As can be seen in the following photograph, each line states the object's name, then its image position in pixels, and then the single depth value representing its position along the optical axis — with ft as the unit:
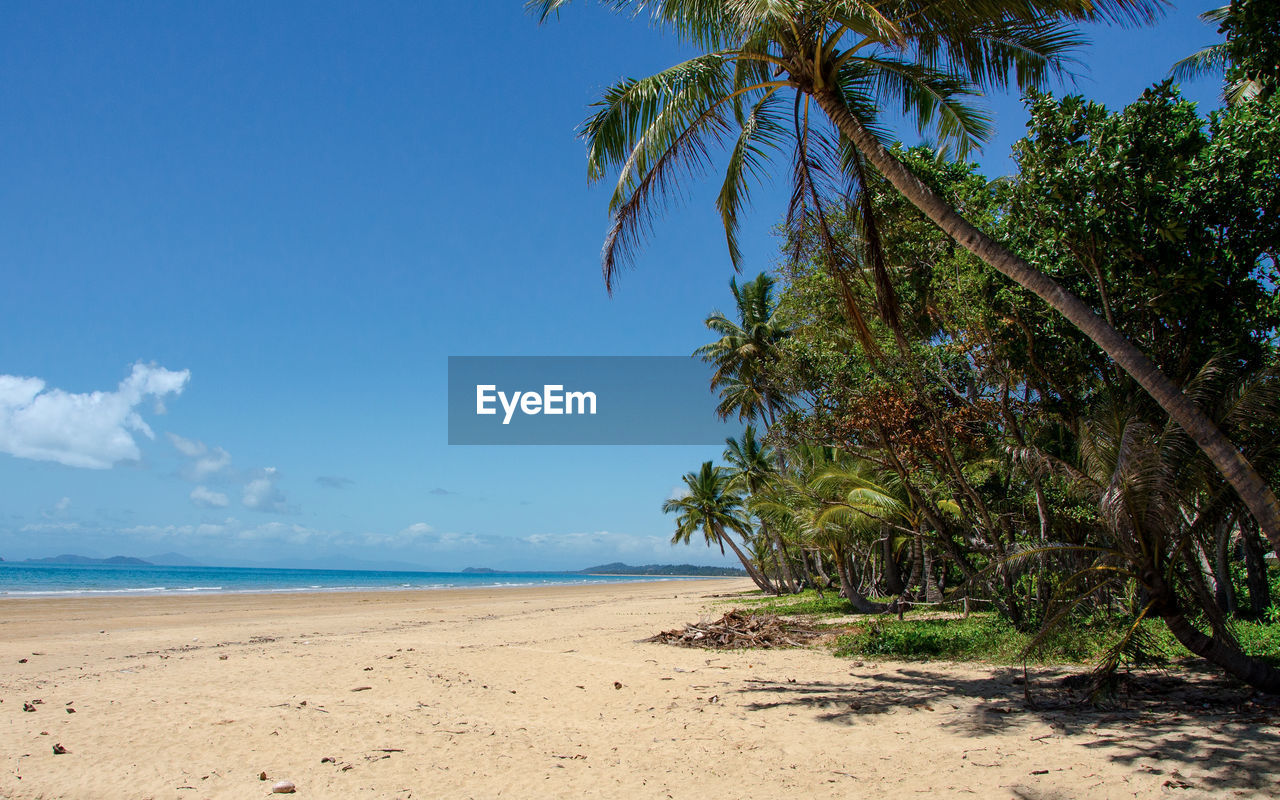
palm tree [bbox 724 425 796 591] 96.63
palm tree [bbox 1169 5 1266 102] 22.22
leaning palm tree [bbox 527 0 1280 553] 18.43
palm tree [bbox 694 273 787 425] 89.71
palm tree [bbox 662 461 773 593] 120.37
